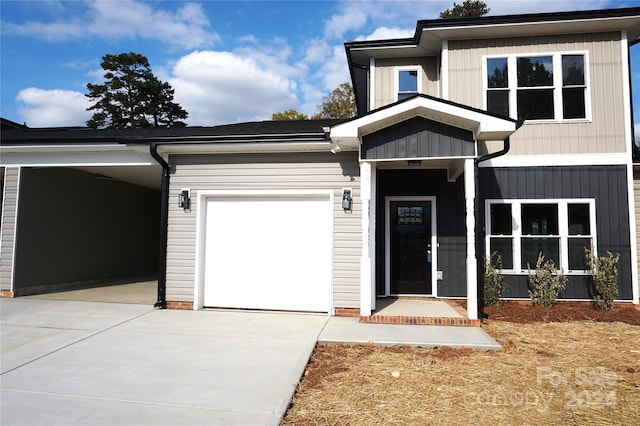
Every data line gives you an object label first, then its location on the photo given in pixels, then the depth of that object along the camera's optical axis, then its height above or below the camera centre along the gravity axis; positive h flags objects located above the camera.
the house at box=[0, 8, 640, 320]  6.25 +0.93
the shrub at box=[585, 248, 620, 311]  6.59 -0.75
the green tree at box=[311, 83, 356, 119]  27.02 +9.83
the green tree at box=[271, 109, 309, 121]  28.61 +9.23
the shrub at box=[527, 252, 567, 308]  6.81 -0.88
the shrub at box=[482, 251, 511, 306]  6.81 -0.87
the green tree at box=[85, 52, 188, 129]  28.97 +10.87
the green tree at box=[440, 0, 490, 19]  20.03 +12.53
